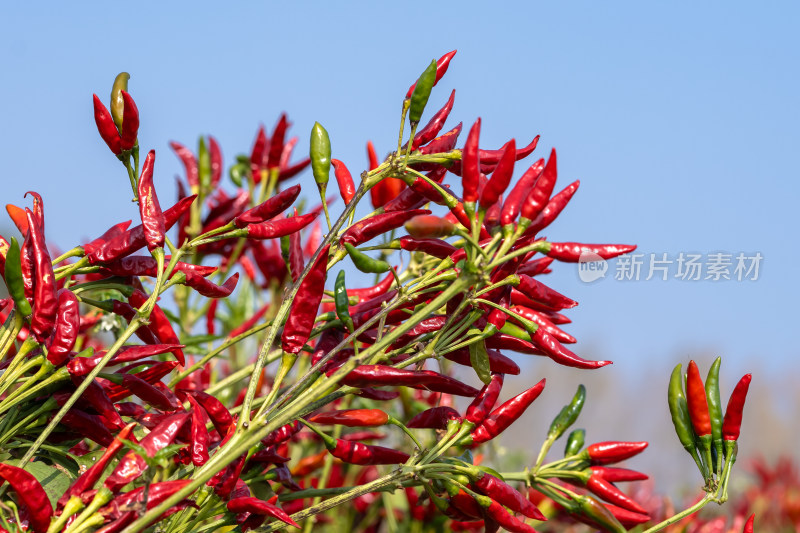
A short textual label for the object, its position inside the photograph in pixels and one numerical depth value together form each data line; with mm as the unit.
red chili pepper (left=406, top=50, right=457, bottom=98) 1688
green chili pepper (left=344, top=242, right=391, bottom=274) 1617
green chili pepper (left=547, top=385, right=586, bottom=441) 1811
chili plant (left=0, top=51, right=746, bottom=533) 1579
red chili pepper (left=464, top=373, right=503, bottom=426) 1696
